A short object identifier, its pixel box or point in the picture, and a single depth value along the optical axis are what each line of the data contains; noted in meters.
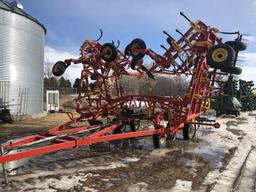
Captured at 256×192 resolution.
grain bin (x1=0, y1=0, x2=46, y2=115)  12.34
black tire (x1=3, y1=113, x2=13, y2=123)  11.15
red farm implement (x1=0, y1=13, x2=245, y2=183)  6.09
